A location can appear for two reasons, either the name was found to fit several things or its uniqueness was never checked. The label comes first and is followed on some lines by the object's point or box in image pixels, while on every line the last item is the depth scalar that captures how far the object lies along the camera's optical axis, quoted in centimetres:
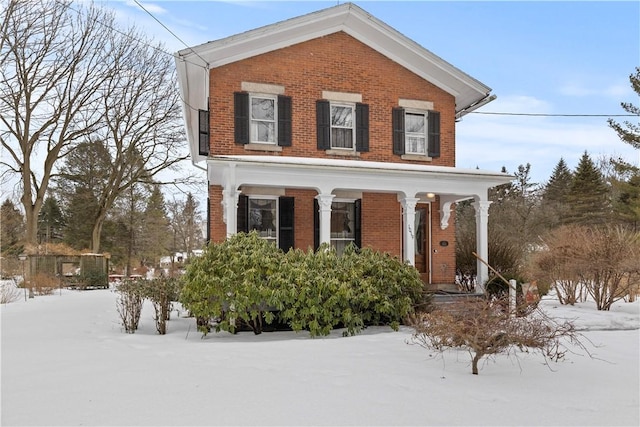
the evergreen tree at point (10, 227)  3023
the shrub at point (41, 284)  1684
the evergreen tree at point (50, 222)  3881
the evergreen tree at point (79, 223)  3195
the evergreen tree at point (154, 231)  3325
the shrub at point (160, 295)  866
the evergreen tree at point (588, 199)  3759
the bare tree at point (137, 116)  2562
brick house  1146
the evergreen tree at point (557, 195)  3681
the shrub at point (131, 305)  881
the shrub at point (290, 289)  809
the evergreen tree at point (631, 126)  2809
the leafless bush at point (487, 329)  519
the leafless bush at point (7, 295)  1349
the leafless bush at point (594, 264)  1091
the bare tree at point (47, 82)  2038
